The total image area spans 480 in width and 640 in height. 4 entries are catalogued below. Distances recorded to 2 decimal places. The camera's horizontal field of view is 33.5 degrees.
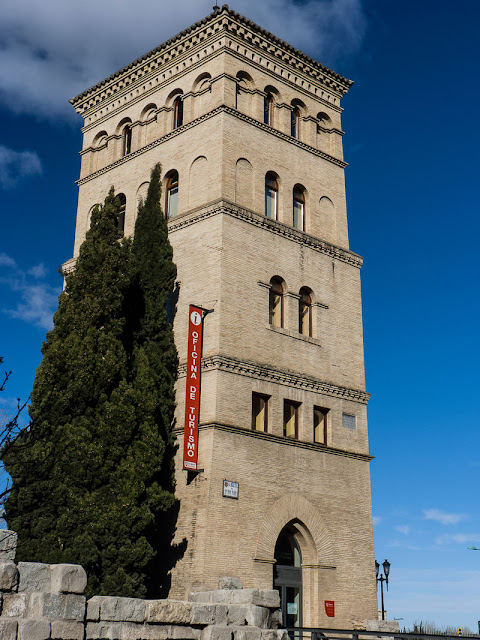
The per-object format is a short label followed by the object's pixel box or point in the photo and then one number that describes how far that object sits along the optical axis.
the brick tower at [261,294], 22.86
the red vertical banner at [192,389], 22.20
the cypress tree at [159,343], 22.80
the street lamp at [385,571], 29.30
